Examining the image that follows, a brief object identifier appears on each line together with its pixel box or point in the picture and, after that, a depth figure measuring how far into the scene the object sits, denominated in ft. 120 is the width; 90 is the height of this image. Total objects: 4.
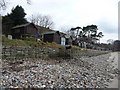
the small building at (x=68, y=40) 97.85
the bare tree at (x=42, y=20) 112.24
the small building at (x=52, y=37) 78.51
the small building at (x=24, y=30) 73.92
